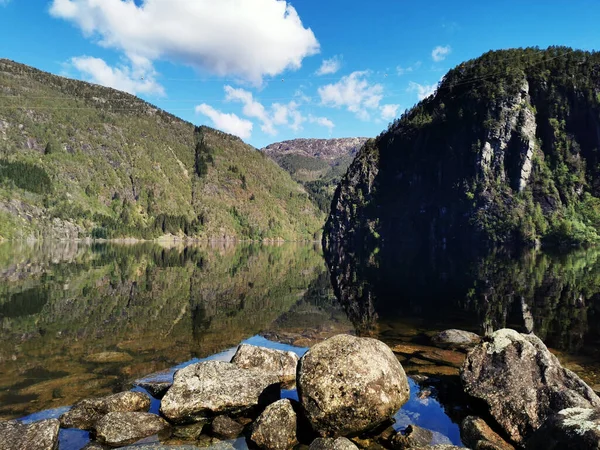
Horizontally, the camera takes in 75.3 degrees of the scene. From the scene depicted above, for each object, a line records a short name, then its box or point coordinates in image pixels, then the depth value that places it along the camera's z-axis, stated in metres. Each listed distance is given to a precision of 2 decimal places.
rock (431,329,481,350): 22.41
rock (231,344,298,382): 17.47
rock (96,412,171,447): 12.20
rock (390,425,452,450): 11.95
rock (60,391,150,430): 13.18
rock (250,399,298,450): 12.02
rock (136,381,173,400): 15.79
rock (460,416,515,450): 11.53
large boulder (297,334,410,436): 12.32
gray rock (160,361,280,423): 13.59
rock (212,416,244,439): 12.93
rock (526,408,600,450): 7.84
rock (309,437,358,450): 11.02
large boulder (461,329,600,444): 12.09
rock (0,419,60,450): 11.05
